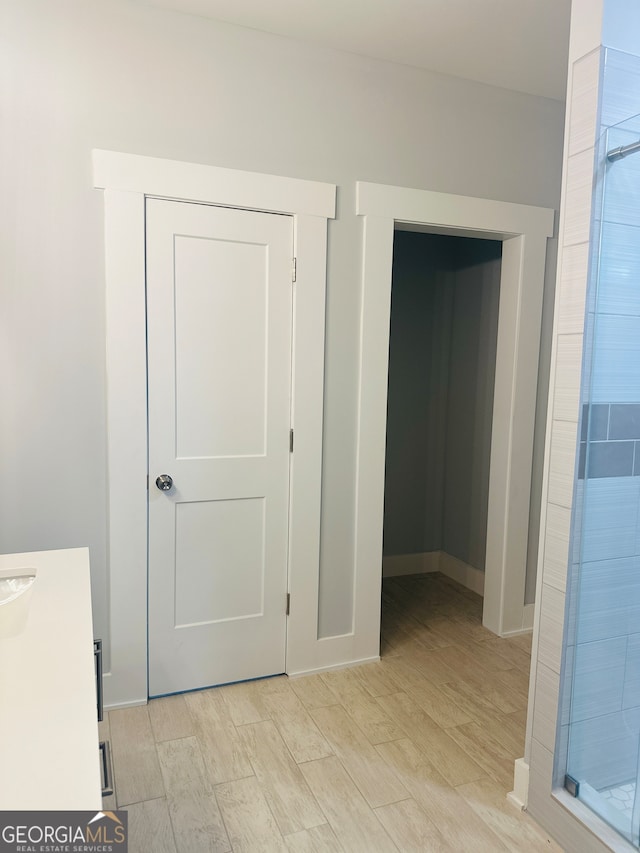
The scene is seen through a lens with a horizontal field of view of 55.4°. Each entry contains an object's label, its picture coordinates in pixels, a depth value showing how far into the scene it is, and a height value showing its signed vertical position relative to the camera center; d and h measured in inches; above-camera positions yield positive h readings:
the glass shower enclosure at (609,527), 64.9 -17.0
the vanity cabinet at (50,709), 31.6 -22.0
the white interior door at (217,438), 94.9 -12.1
